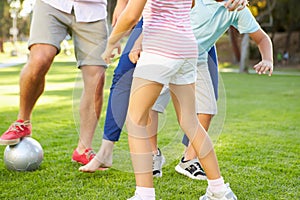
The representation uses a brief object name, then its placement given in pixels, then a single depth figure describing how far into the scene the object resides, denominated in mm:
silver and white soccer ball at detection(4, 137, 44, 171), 5711
